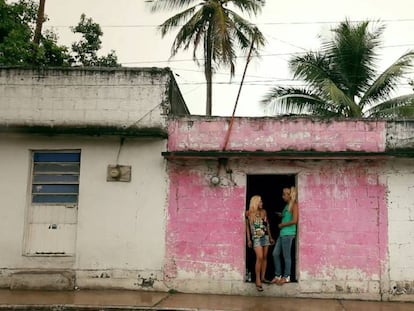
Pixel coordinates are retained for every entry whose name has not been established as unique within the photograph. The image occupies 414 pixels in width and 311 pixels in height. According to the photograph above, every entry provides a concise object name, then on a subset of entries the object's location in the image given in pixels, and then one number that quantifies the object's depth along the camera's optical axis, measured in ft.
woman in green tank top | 29.84
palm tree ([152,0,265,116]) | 63.67
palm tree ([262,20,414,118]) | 57.00
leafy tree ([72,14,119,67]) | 67.31
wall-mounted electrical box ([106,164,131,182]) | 31.17
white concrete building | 30.68
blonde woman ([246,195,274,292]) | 29.87
